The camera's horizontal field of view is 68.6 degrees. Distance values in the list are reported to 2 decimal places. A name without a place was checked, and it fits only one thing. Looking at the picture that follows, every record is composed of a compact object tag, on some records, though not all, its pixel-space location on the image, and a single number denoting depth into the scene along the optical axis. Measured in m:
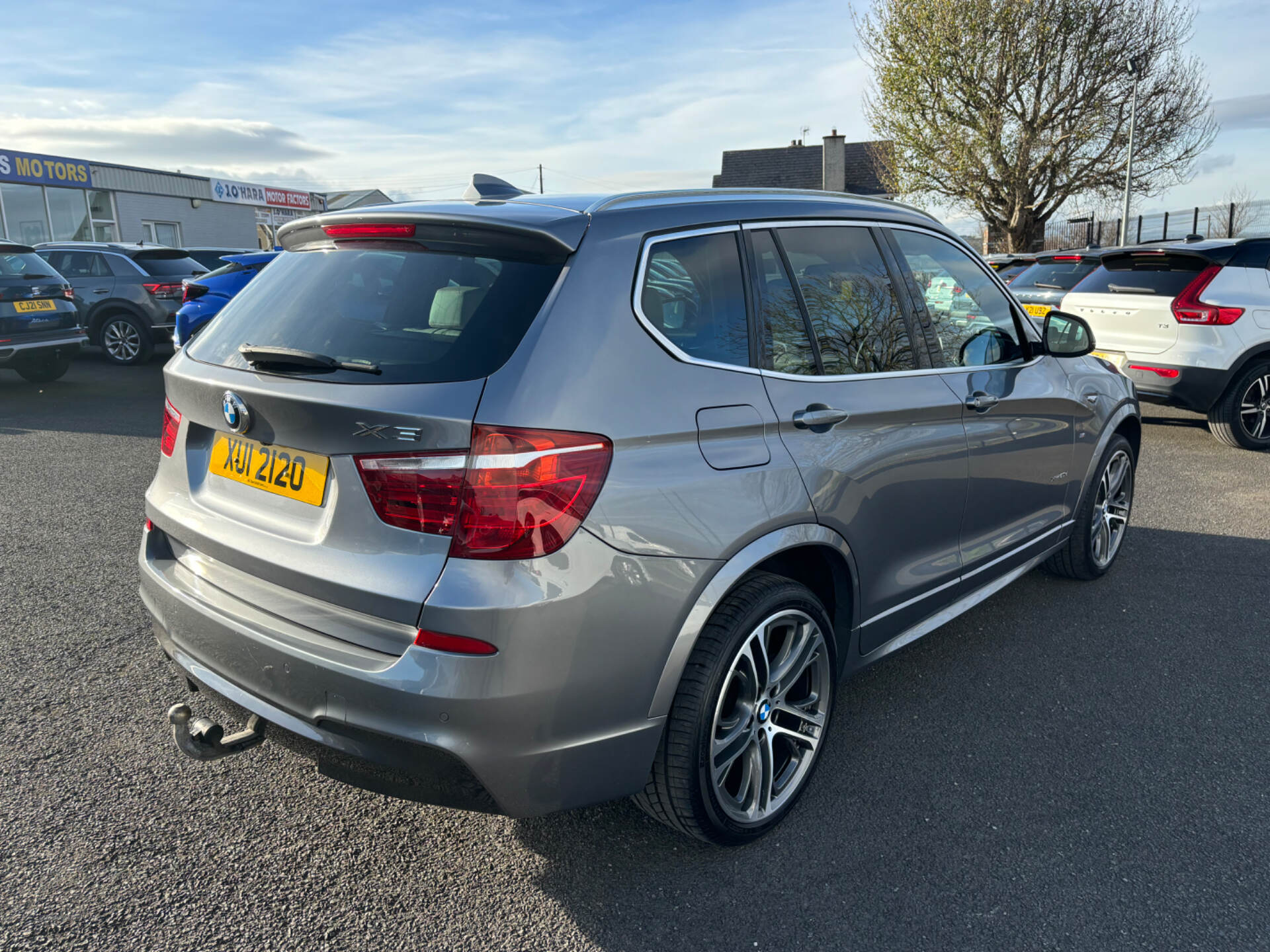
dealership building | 27.67
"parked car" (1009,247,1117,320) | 9.74
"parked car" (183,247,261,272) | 16.03
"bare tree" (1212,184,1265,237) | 27.62
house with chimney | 37.22
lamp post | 23.58
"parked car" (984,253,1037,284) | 12.30
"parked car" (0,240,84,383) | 10.25
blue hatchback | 10.25
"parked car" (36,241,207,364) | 13.10
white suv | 7.55
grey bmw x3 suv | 2.02
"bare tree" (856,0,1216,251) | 25.09
